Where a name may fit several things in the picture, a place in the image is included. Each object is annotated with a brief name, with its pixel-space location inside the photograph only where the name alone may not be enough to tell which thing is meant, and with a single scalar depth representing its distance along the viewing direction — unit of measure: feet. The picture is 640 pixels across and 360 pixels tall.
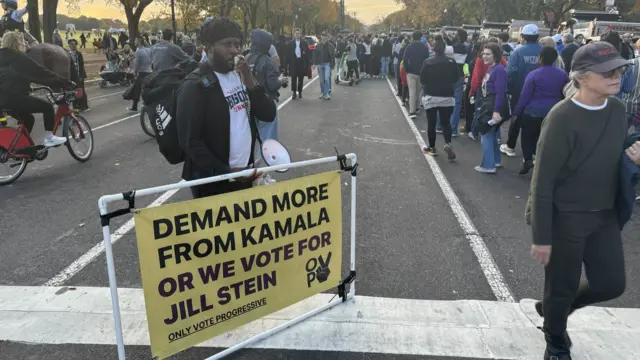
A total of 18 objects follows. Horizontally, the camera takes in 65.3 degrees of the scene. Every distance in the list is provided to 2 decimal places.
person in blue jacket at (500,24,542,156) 25.53
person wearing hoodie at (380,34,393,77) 75.25
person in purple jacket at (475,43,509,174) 23.32
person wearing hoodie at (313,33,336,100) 52.19
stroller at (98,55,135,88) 63.98
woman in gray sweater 8.39
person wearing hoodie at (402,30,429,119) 37.99
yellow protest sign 8.27
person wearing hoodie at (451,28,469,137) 33.01
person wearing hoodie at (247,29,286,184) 24.13
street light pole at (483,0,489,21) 151.64
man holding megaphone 9.98
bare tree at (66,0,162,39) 105.91
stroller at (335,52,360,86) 68.53
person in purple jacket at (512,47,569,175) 21.53
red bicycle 22.25
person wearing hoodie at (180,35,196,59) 40.52
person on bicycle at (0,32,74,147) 21.86
